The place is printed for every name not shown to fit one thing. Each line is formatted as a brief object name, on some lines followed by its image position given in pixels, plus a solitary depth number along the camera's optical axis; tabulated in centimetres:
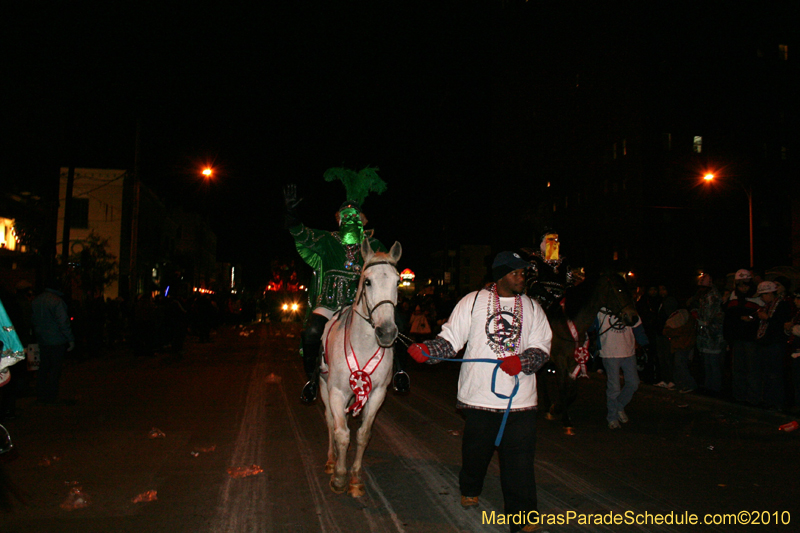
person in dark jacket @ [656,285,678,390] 1390
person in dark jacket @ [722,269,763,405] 1096
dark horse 929
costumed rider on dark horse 1022
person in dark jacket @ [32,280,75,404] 1065
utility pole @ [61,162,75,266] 2111
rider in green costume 741
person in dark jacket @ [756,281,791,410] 1055
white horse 564
